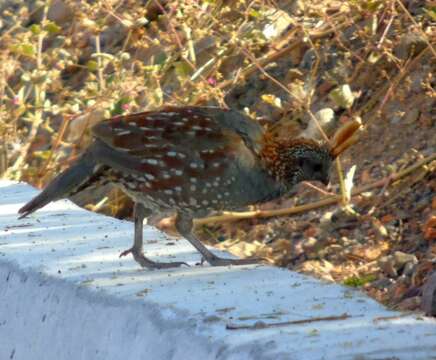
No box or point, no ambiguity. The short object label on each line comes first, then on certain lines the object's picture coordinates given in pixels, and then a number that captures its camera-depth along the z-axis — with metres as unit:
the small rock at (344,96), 12.74
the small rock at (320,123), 13.48
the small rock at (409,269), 11.09
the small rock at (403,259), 11.35
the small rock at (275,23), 15.19
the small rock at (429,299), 7.94
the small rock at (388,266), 11.33
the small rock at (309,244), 12.57
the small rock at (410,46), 14.26
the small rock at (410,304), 10.14
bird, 9.98
